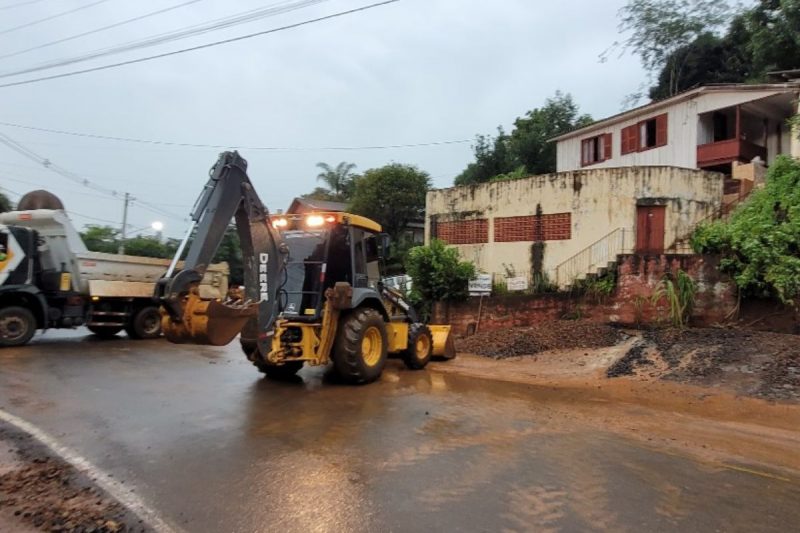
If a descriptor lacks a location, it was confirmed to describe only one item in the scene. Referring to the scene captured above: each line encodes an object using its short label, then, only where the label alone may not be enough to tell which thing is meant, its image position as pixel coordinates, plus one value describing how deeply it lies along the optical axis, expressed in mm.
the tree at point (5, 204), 27023
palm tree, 40375
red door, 15406
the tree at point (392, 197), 30438
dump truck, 12406
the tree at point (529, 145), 30125
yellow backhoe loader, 6422
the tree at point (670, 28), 30312
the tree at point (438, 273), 16312
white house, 20688
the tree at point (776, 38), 23406
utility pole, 37262
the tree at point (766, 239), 11797
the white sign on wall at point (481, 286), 16016
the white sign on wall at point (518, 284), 16344
